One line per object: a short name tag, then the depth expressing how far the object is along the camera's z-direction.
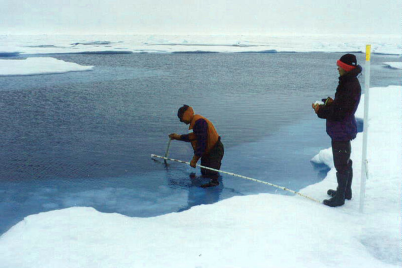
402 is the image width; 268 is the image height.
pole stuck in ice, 2.91
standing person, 3.14
